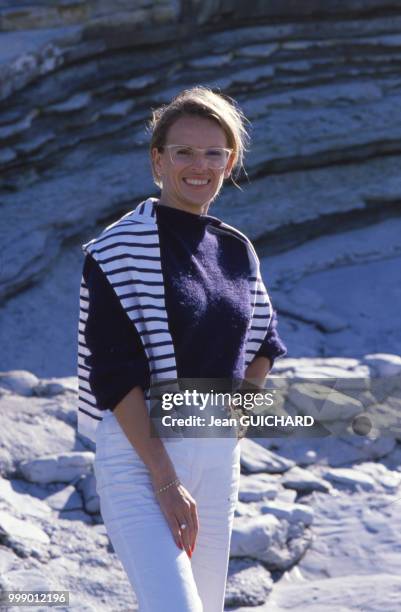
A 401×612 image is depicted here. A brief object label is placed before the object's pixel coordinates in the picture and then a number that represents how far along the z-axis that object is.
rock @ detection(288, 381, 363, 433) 4.49
